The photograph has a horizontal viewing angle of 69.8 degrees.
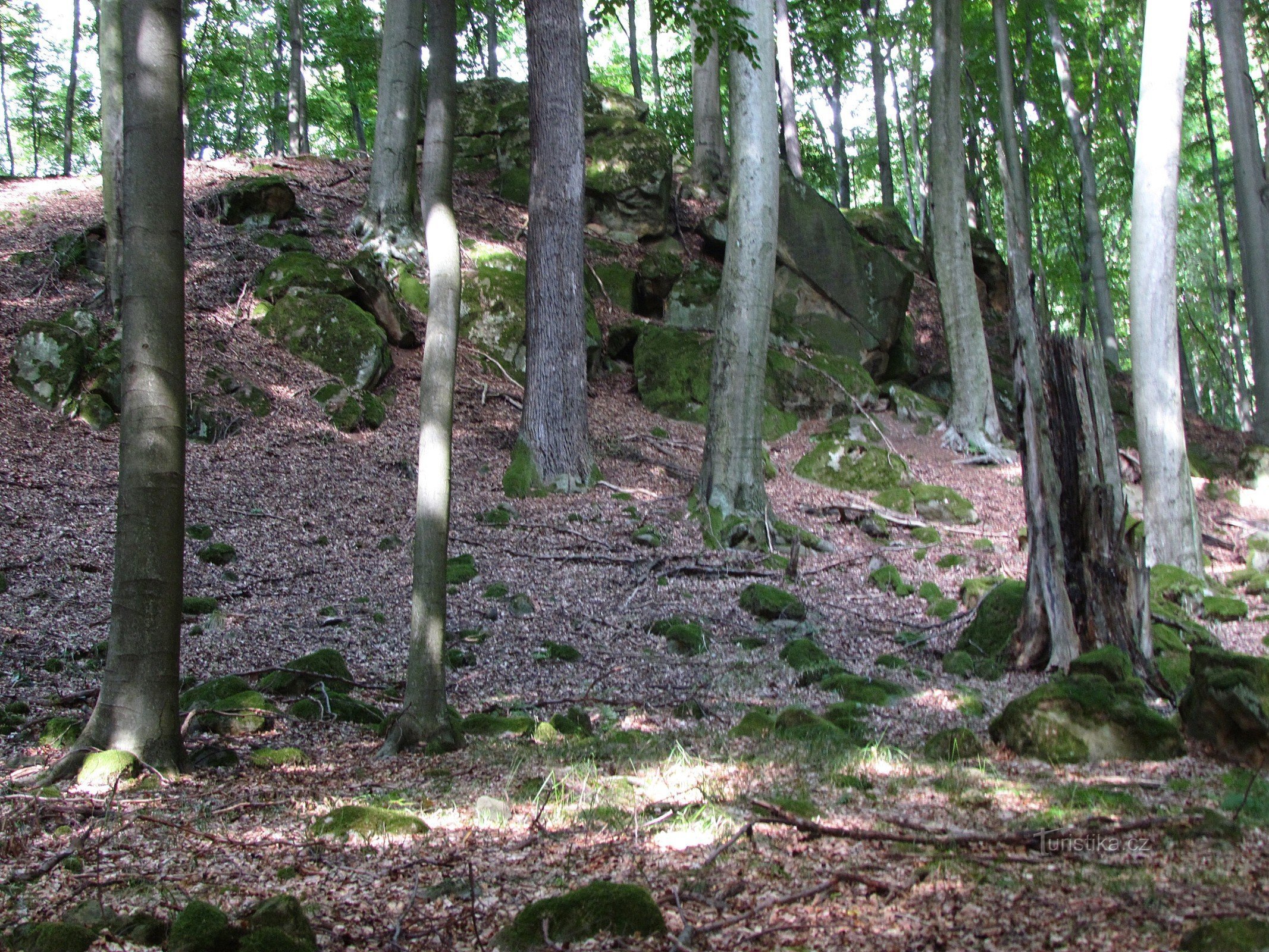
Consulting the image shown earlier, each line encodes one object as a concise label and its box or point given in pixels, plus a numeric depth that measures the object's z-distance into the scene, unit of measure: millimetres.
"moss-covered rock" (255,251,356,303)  13016
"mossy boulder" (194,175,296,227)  15008
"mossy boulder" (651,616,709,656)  7355
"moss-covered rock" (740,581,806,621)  8312
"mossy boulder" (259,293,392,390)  12531
